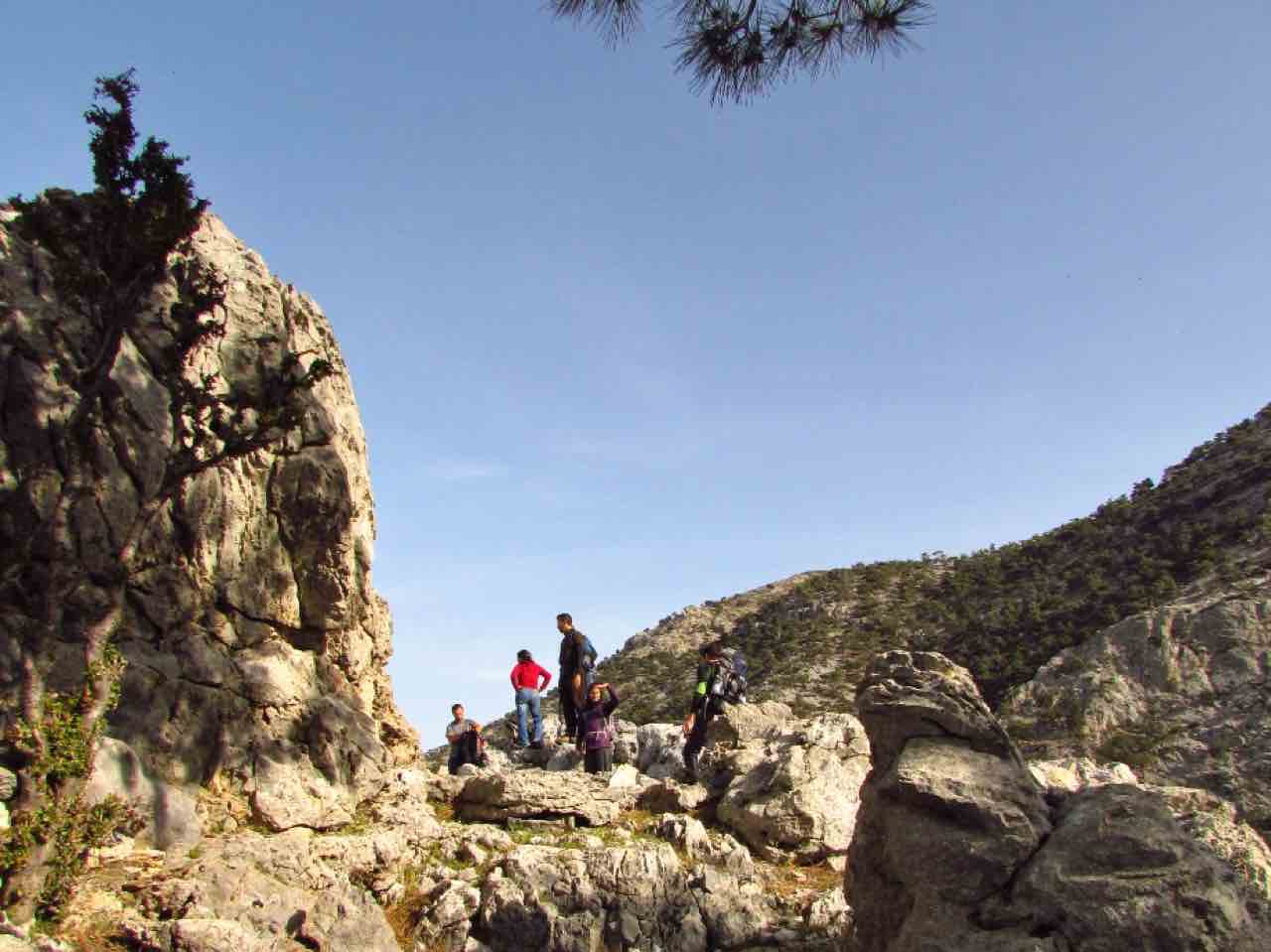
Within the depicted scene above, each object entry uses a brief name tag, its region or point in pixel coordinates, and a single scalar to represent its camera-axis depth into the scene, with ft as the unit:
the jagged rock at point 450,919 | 30.35
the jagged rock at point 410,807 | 37.29
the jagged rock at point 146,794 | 31.55
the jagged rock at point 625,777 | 46.29
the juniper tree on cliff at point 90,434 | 28.94
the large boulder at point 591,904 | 30.50
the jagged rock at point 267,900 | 26.73
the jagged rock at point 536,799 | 40.78
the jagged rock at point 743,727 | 52.65
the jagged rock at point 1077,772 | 41.50
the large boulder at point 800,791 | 39.32
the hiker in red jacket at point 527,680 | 54.29
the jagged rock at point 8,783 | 28.19
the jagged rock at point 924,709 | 26.55
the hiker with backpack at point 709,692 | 49.47
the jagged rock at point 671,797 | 44.16
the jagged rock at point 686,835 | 37.40
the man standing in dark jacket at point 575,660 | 51.49
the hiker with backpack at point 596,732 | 49.34
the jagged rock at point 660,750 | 53.47
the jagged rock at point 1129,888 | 19.07
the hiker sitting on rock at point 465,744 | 56.80
